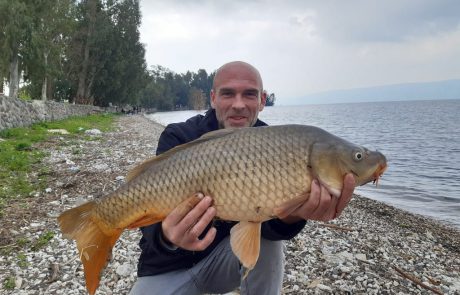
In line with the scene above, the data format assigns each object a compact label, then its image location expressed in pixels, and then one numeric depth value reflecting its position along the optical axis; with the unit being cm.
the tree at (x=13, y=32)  1970
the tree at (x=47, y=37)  2129
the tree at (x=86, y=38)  3478
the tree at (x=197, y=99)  12809
